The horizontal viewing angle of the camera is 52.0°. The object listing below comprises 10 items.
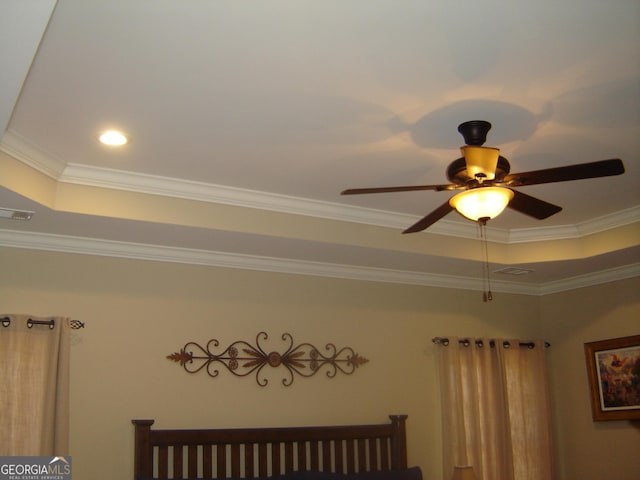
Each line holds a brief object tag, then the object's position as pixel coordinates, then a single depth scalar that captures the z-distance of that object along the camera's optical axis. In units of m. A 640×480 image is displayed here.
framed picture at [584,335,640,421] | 4.64
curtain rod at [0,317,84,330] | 3.48
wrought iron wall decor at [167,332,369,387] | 4.01
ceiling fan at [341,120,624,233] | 2.47
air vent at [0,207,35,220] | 3.28
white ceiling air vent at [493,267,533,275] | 4.78
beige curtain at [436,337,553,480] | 4.66
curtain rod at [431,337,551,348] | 4.82
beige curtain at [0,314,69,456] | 3.41
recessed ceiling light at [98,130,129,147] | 2.99
